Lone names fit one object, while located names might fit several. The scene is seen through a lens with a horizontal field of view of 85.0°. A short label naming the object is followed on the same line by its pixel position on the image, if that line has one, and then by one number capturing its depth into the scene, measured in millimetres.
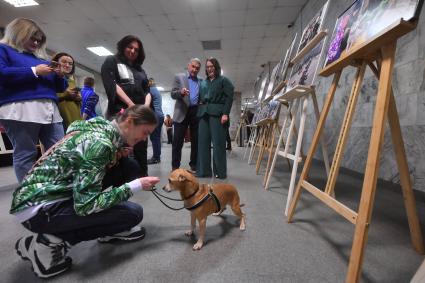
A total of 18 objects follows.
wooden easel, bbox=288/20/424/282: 830
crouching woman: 938
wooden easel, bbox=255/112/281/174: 2906
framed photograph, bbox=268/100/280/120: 2891
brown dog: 1216
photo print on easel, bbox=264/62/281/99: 3175
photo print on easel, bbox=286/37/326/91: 1702
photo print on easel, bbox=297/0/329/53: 1778
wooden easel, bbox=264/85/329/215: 1705
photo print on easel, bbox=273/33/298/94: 2514
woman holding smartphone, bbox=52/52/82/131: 1986
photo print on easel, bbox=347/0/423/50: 819
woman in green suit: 2684
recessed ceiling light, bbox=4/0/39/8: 4047
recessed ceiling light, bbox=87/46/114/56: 6365
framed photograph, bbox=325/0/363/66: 1251
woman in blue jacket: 1381
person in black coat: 1831
